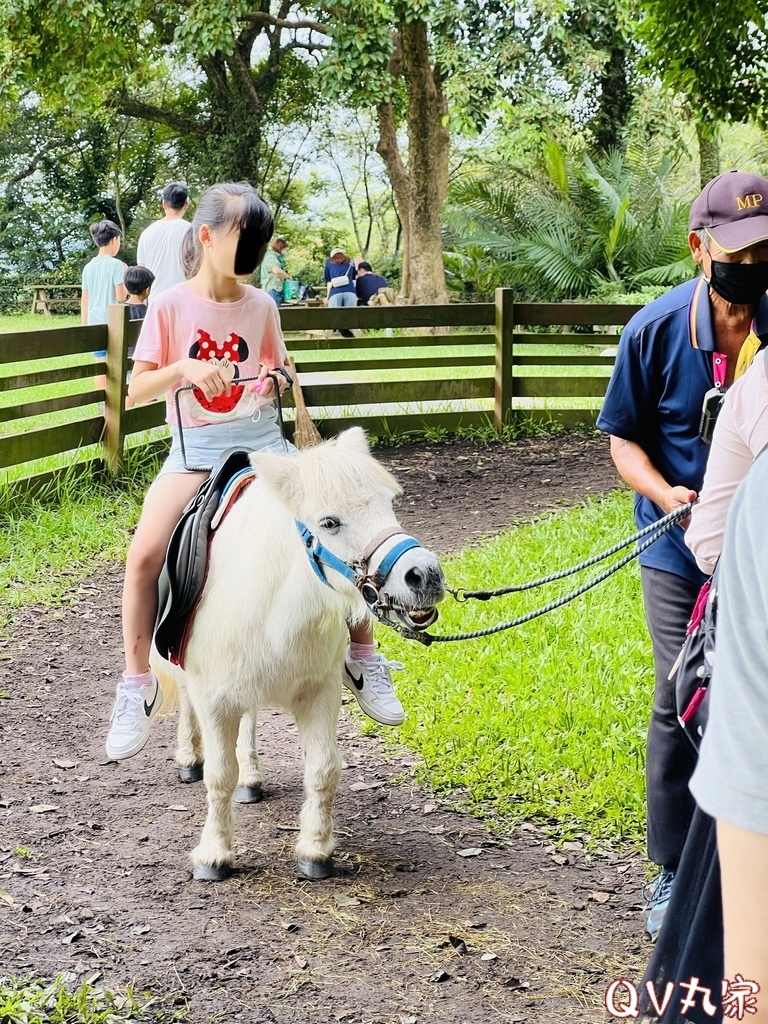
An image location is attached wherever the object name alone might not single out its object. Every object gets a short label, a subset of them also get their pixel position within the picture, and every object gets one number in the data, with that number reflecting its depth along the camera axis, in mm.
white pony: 2947
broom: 4336
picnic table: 29031
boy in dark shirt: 10578
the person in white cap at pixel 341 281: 20500
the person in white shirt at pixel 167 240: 9164
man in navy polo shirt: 2877
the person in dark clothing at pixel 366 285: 21641
